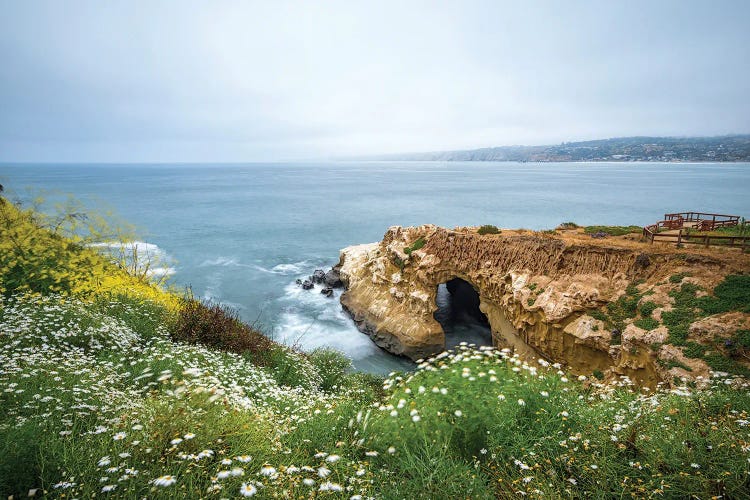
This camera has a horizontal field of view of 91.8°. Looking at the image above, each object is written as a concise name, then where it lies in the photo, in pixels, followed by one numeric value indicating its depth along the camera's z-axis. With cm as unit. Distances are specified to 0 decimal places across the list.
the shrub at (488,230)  2798
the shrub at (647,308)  1678
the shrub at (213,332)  1461
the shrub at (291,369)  1393
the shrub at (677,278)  1736
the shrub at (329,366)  1636
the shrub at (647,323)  1609
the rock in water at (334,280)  3853
